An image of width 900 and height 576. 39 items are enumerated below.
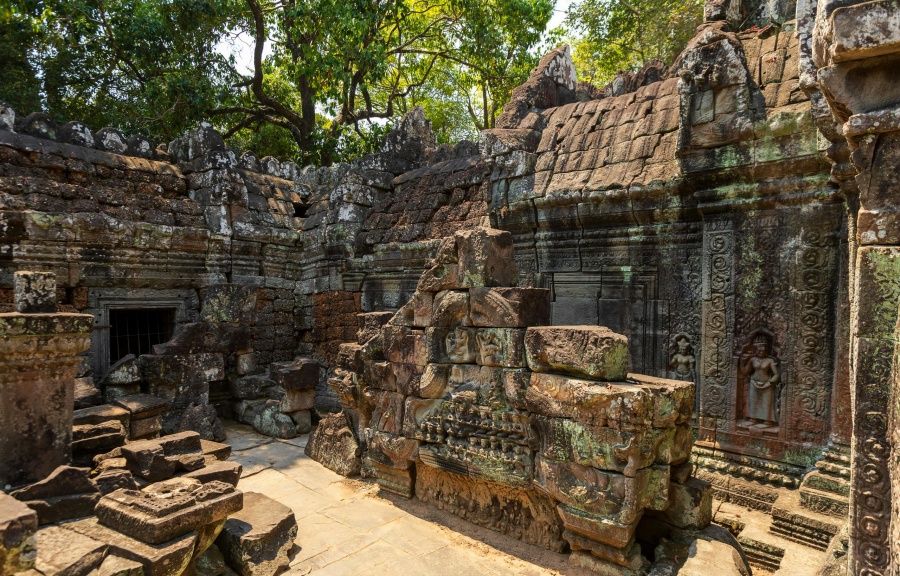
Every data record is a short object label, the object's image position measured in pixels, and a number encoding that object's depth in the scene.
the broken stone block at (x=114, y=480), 3.73
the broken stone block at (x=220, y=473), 3.99
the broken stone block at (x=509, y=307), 3.92
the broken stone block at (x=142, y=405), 5.57
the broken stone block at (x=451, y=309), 4.23
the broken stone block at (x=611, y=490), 3.21
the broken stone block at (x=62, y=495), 3.38
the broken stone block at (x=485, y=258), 4.14
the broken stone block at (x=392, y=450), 4.55
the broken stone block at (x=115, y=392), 6.17
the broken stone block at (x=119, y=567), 2.87
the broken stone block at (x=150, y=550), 2.96
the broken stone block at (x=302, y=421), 6.81
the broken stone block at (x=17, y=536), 2.53
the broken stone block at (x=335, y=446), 5.30
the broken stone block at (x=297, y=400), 6.79
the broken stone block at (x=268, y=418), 6.66
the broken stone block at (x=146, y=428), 5.57
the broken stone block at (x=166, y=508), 3.15
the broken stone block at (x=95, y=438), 4.38
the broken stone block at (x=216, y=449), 4.96
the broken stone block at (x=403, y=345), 4.56
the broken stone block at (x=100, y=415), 5.07
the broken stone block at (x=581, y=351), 3.39
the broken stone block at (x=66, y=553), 2.82
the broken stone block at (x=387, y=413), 4.68
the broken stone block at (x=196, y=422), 6.23
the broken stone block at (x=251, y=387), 7.37
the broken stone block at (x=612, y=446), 3.21
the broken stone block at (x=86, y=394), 5.67
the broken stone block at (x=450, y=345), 4.21
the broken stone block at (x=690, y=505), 3.37
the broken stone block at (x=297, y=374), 6.65
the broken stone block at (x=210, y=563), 3.44
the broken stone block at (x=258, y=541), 3.51
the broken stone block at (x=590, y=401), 3.19
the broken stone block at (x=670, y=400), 3.26
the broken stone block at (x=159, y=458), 3.95
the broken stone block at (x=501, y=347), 3.88
